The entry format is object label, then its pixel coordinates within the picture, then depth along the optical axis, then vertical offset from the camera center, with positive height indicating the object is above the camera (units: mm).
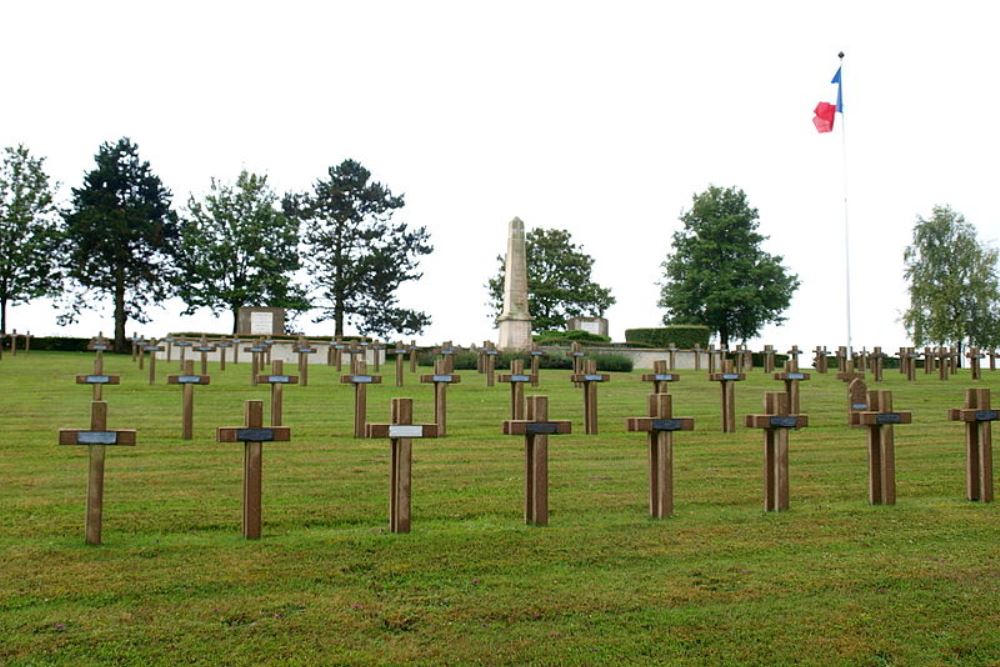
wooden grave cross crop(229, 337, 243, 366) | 32112 +1041
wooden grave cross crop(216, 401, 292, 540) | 6672 -541
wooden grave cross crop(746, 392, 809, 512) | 7965 -560
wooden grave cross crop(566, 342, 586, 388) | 22938 +658
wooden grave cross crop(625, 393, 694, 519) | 7574 -588
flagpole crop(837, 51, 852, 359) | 32688 +4972
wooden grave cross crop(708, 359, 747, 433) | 13633 -244
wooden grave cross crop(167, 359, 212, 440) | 12047 -257
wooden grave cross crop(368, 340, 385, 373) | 26328 +977
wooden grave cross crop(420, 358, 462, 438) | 12562 -179
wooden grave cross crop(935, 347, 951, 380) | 27719 +583
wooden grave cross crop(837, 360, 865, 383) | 18938 +101
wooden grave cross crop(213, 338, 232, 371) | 26578 +817
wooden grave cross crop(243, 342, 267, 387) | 21234 +405
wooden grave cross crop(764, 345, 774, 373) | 29500 +691
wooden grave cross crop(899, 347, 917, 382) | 27598 +588
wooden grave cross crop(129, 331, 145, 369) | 27766 +1133
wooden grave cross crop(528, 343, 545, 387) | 18555 +248
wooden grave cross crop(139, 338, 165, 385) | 21391 +703
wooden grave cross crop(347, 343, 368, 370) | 26891 +895
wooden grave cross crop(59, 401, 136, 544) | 6547 -453
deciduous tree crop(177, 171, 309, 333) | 49438 +6808
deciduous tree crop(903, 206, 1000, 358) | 53156 +5650
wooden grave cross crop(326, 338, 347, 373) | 27891 +831
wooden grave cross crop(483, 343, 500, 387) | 22062 +415
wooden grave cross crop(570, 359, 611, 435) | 13094 -210
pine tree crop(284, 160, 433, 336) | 52844 +7634
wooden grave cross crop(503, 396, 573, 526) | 7281 -559
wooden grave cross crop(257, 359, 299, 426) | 12594 -105
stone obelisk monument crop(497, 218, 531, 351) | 33406 +2967
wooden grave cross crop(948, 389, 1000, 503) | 8655 -601
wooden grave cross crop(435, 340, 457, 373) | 25858 +889
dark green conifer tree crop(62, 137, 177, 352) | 46594 +7384
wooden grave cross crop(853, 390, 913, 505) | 8430 -619
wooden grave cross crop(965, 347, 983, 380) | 27375 +570
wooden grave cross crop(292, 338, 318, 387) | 21391 +494
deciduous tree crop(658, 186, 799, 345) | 53281 +6248
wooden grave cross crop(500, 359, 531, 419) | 13000 -126
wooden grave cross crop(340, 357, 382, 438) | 12266 -206
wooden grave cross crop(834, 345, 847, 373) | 28980 +791
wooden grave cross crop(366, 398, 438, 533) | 6906 -578
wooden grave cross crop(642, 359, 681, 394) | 13373 +64
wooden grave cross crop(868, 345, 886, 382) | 27138 +578
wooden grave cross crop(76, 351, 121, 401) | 12899 +0
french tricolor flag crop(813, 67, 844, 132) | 32750 +9468
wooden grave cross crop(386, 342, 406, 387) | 21014 +270
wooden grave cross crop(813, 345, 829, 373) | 31073 +743
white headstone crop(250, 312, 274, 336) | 41906 +2557
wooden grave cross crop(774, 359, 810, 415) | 13961 +56
